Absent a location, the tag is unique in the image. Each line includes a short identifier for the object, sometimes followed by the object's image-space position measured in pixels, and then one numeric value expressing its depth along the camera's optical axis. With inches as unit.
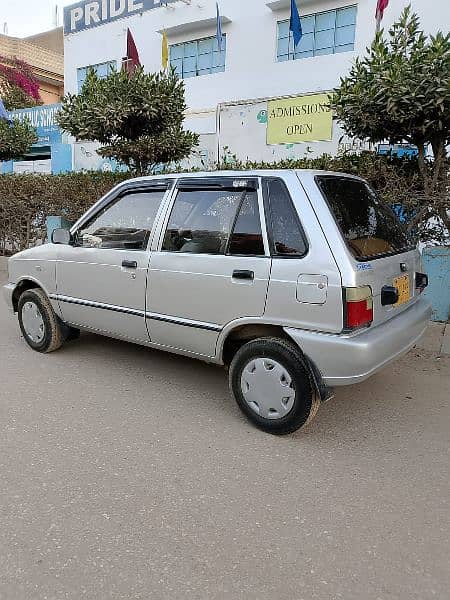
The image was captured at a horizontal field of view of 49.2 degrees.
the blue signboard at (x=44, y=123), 841.5
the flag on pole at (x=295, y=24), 549.0
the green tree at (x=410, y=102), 181.8
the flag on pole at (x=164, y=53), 677.9
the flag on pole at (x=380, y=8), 465.4
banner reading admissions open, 547.8
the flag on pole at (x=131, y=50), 551.8
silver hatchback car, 118.9
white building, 563.8
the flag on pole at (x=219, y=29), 623.6
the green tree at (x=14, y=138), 463.2
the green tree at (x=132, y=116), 290.2
